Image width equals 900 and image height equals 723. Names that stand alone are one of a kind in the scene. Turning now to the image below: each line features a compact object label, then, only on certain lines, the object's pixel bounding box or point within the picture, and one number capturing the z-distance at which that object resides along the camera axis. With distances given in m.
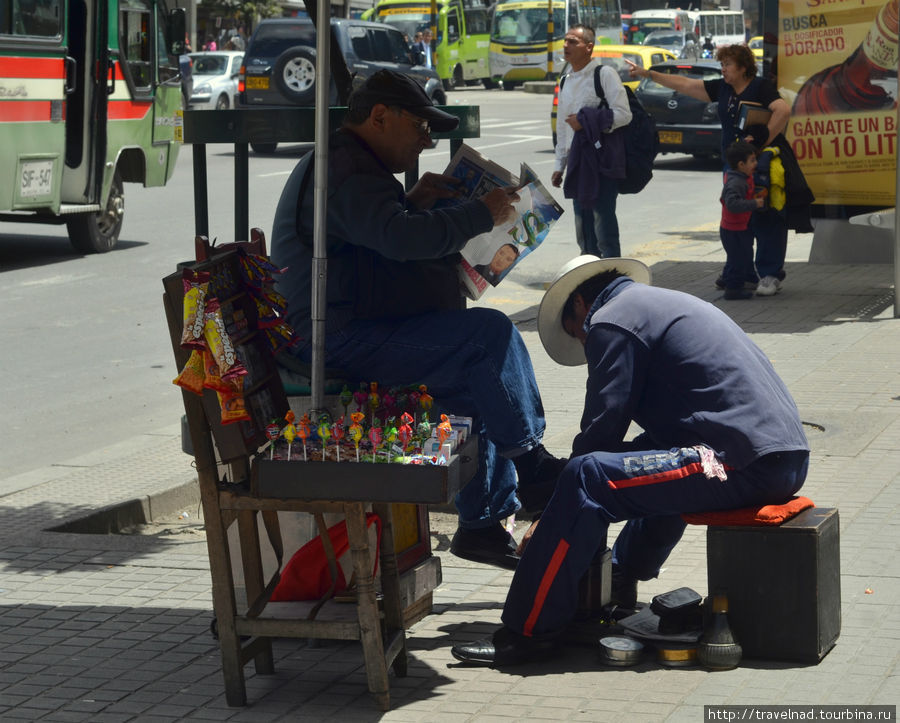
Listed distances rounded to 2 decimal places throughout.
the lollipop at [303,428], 7.70
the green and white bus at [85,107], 25.03
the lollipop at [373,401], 8.39
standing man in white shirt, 21.08
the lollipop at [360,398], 8.49
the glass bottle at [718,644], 8.16
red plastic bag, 8.37
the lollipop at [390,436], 7.64
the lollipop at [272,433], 7.74
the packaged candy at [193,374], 7.55
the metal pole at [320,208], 8.05
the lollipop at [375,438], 7.59
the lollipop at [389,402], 8.44
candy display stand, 7.54
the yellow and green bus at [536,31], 85.85
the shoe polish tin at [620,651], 8.31
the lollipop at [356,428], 7.57
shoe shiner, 8.27
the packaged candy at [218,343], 7.50
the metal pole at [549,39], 83.44
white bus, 105.53
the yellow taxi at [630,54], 46.96
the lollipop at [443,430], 7.76
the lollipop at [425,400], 8.44
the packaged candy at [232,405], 7.64
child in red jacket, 20.32
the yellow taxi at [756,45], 60.80
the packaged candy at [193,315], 7.47
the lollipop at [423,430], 7.80
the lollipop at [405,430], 7.65
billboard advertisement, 21.92
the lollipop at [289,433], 7.66
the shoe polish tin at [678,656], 8.28
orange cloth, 8.28
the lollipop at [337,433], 7.63
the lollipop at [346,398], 8.62
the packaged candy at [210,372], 7.55
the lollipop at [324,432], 7.65
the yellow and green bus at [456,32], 89.30
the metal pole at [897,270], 19.86
